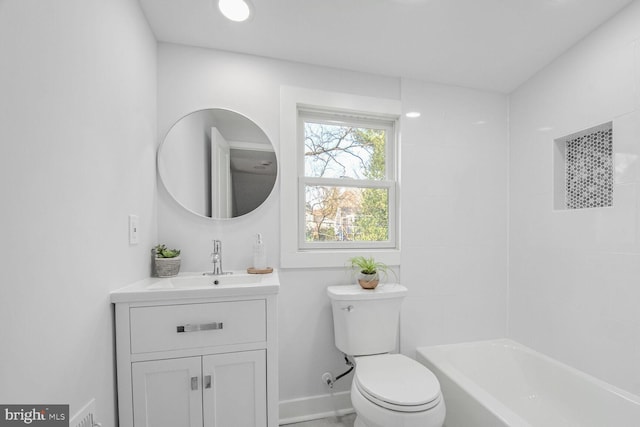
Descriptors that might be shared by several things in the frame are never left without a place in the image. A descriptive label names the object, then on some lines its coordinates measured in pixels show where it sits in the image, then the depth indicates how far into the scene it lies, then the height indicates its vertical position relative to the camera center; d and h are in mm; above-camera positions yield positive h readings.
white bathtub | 1338 -1013
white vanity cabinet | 1129 -611
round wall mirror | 1615 +275
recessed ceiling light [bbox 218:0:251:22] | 1335 +968
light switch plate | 1244 -85
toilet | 1175 -802
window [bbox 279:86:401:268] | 1761 +209
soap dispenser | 1638 -266
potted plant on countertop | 1465 -264
